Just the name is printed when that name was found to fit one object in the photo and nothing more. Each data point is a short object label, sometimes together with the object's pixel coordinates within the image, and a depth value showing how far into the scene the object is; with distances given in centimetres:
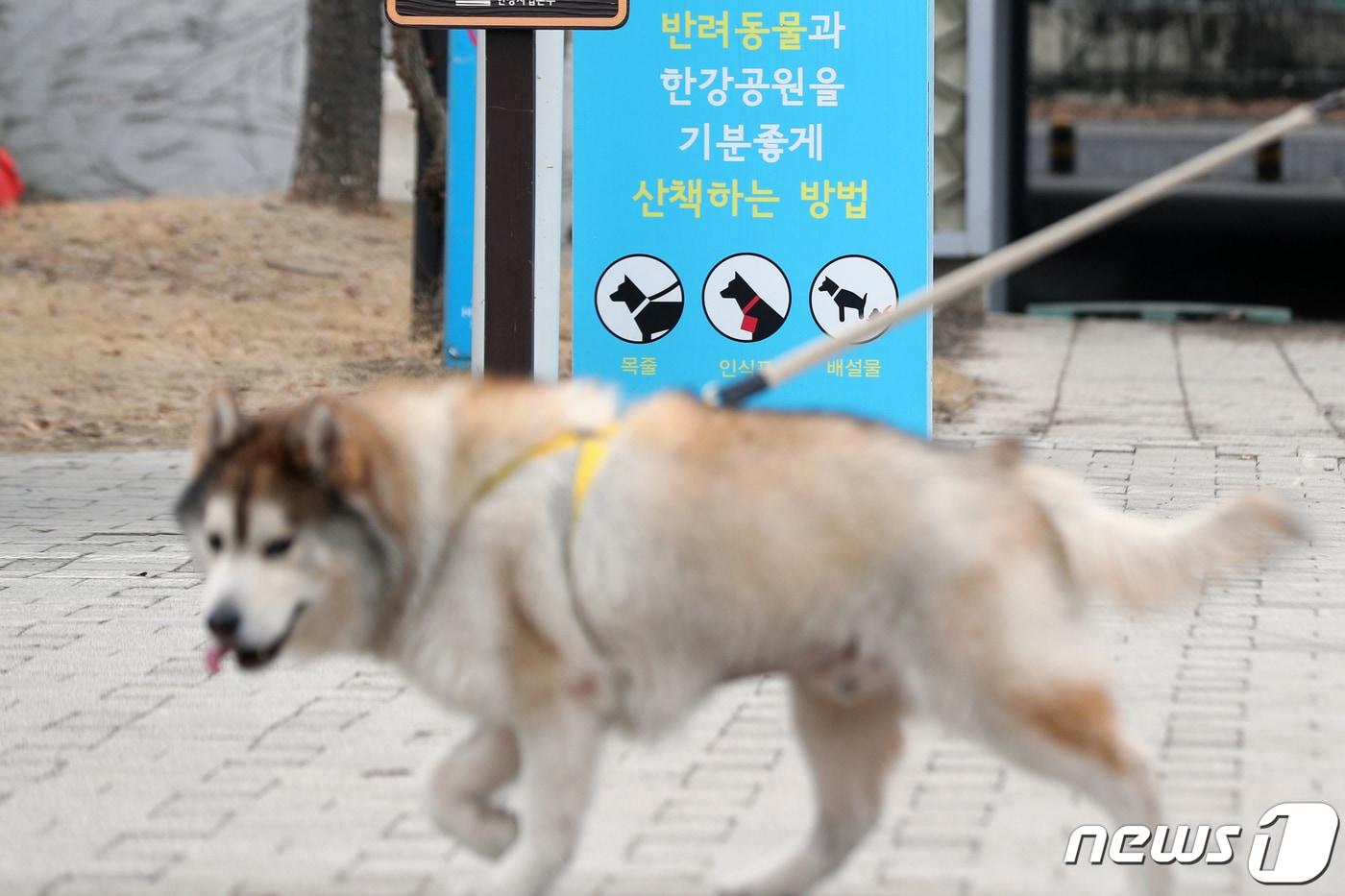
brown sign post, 1560
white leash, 913
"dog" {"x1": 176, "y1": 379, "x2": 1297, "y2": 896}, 796
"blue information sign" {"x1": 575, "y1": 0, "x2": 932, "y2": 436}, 1897
